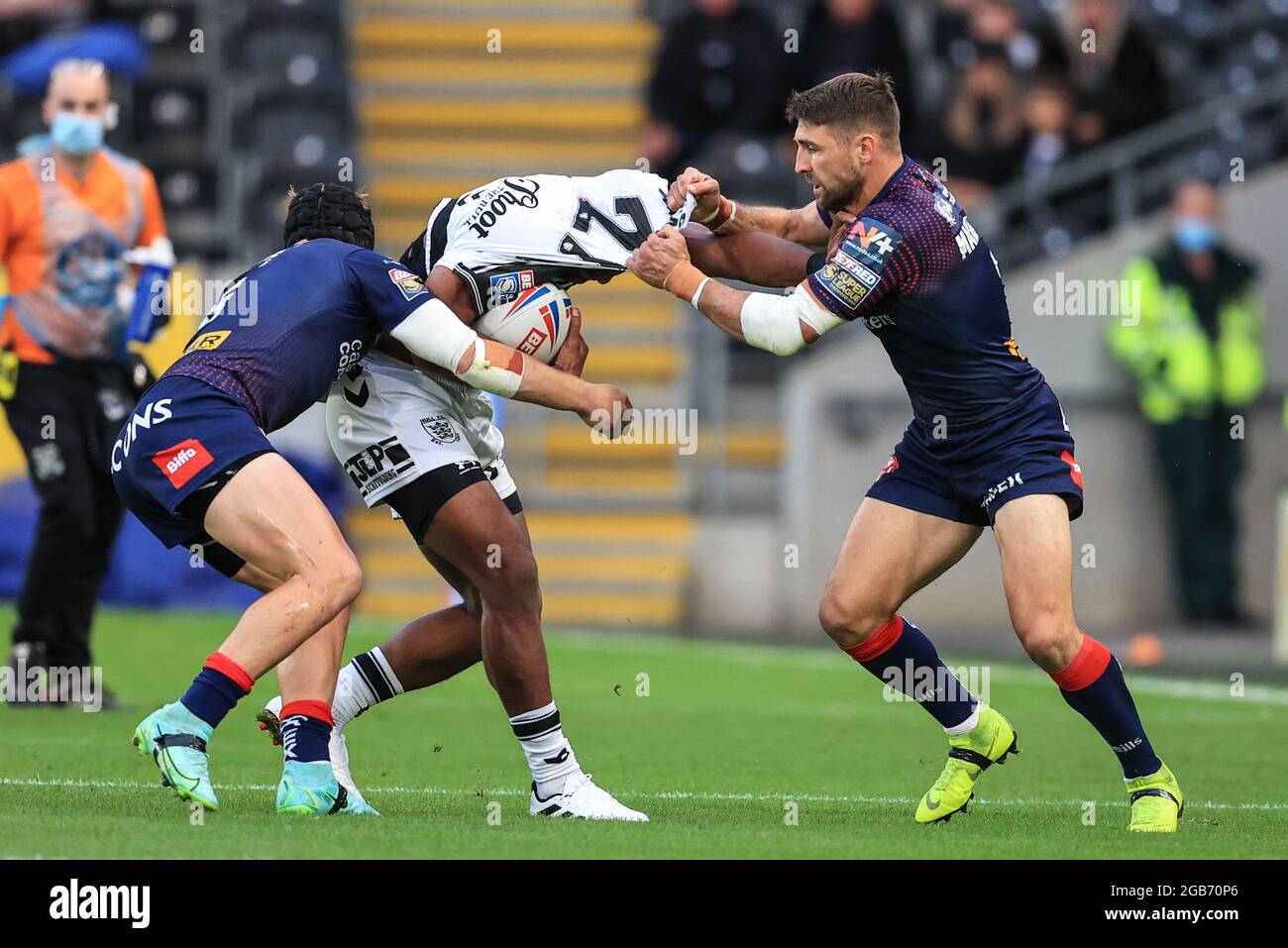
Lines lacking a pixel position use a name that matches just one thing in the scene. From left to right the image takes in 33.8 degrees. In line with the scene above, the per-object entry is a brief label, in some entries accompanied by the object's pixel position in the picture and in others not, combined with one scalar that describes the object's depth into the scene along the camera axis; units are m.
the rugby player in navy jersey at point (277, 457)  6.23
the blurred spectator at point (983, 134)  16.39
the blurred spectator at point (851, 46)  16.55
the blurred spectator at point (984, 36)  17.11
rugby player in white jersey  6.79
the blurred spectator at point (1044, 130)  16.61
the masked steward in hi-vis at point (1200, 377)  15.70
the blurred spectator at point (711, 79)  16.94
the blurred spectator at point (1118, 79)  16.69
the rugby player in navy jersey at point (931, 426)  6.77
